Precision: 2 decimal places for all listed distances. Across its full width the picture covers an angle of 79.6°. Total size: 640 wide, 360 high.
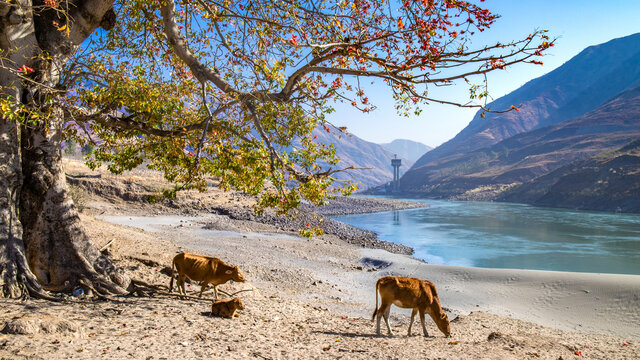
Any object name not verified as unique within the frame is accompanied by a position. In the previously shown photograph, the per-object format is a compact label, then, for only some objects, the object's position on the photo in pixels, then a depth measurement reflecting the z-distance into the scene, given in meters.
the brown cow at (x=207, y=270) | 7.29
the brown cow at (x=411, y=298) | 7.32
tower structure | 172.05
